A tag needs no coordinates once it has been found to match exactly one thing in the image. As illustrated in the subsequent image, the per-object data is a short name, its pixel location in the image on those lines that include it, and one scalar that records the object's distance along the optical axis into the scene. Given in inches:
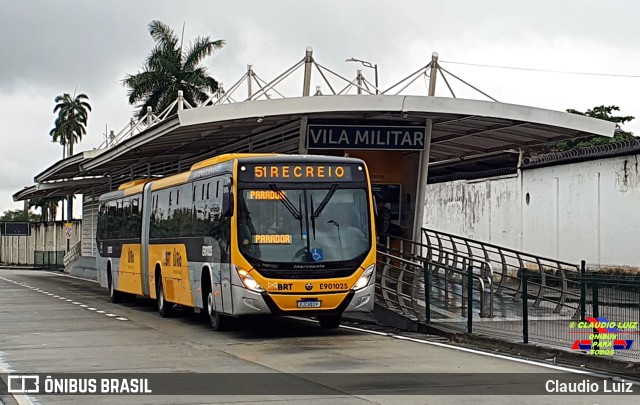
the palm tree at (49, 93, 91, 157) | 4094.5
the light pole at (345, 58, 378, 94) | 1250.2
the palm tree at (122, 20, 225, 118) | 2511.1
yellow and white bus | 735.1
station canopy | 948.6
